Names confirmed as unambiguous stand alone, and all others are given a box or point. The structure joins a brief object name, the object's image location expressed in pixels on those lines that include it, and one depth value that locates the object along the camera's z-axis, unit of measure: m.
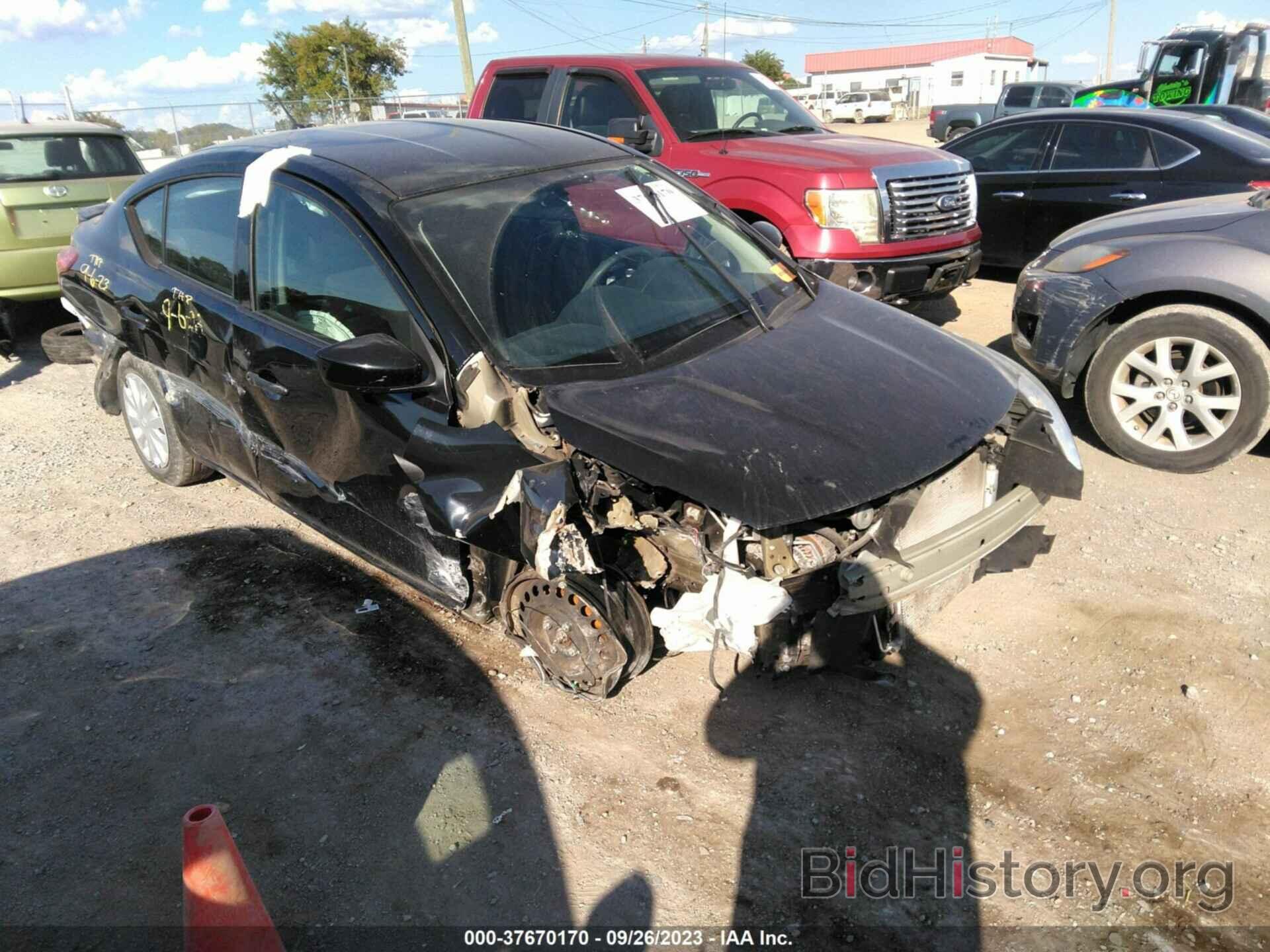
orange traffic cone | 1.88
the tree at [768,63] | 56.04
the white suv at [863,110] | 45.94
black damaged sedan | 2.65
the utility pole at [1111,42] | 51.61
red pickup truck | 6.27
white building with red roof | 60.78
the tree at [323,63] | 33.41
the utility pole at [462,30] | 17.83
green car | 7.07
